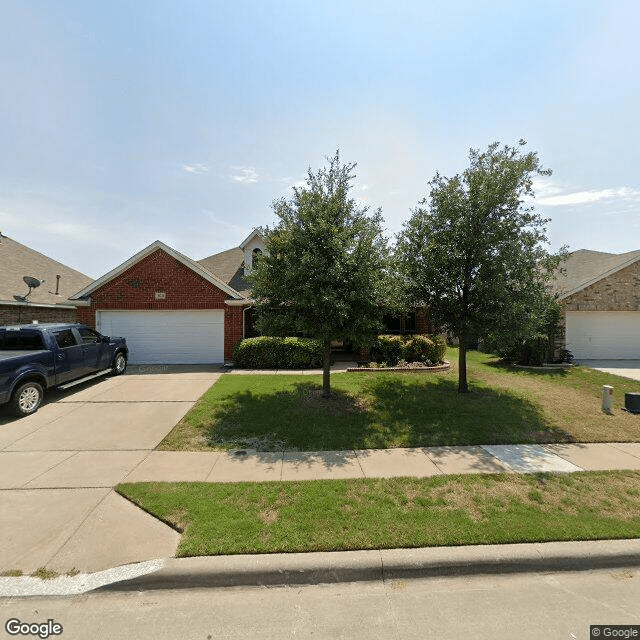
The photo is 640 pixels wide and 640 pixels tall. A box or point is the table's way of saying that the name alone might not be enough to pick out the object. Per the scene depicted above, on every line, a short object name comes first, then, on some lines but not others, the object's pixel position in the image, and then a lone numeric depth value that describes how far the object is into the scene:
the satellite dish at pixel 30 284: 13.73
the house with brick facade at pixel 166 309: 13.12
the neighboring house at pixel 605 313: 14.99
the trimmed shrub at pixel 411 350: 12.72
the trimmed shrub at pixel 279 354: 12.42
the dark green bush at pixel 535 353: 13.56
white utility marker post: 7.87
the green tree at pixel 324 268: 7.36
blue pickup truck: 7.07
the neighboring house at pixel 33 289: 13.29
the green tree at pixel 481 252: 7.95
